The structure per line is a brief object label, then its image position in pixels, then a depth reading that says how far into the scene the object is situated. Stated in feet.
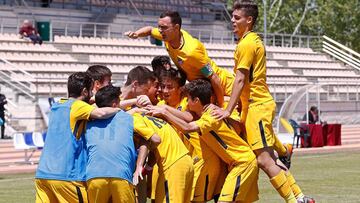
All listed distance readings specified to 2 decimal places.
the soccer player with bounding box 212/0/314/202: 34.71
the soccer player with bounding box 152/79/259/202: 33.04
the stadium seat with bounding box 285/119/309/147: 101.35
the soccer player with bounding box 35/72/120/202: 29.73
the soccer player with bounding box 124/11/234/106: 34.40
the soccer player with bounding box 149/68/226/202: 33.91
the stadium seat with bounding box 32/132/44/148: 82.17
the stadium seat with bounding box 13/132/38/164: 81.05
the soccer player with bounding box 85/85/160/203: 28.91
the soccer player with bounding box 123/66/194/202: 30.53
